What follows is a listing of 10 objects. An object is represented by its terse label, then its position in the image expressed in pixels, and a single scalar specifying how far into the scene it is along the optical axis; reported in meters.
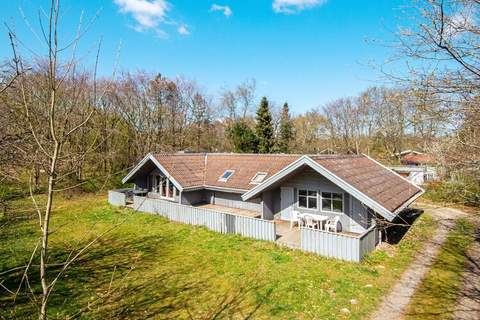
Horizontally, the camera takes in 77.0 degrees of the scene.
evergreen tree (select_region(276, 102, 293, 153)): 46.47
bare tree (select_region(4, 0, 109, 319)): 2.83
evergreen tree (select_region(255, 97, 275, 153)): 42.69
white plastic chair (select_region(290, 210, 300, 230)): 16.75
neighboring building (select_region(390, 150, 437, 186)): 35.49
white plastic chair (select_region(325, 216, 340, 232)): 15.29
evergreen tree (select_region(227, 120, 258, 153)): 40.53
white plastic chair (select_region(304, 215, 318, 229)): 15.92
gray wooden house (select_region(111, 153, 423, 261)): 14.07
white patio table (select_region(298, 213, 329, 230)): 15.55
